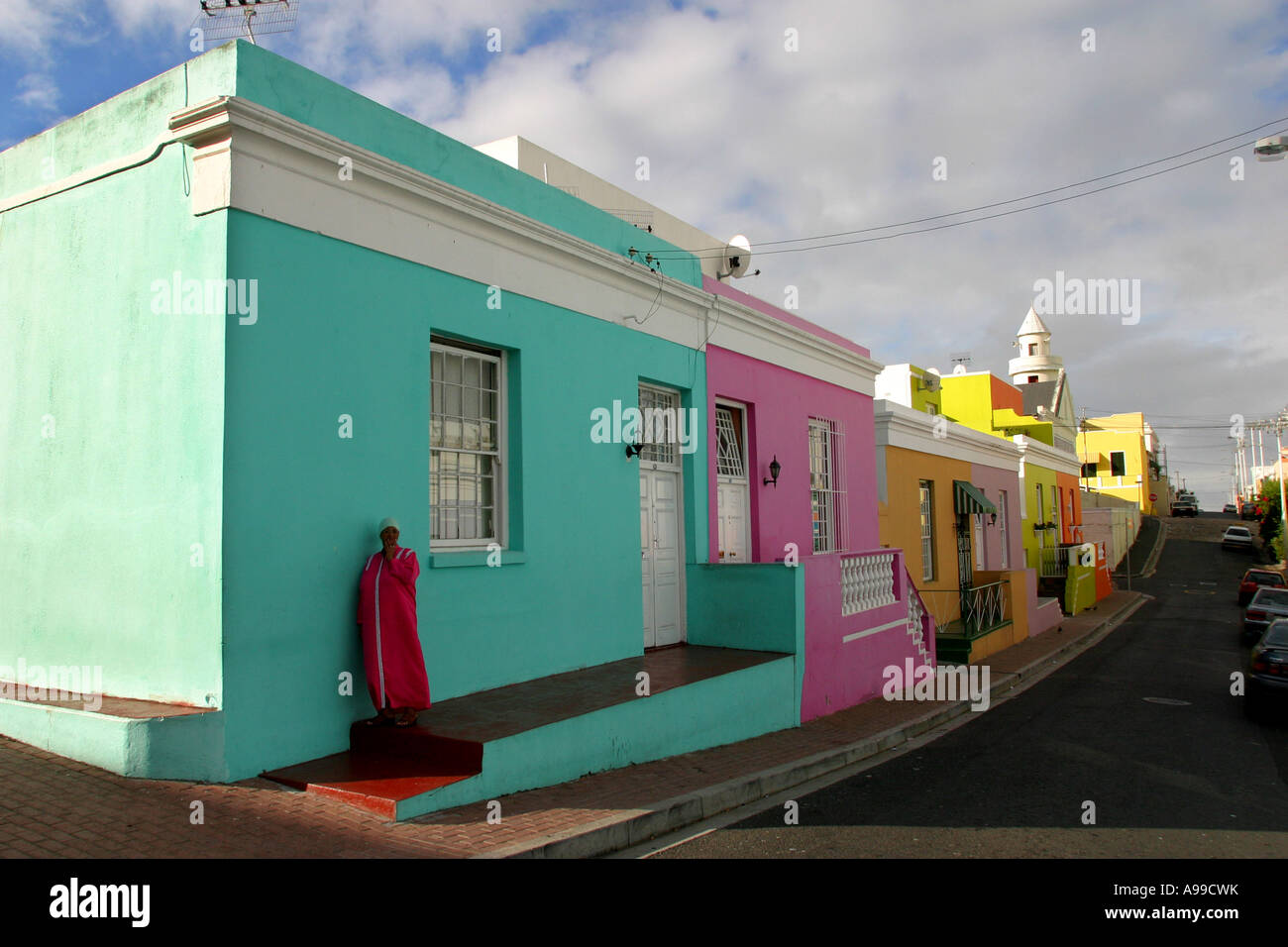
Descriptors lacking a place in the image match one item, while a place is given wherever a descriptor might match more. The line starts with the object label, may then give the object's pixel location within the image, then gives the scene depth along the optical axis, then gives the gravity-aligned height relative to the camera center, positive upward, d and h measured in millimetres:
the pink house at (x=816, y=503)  10945 +341
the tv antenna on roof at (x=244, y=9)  7371 +4484
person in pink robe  6117 -753
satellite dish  13578 +4221
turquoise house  5723 +685
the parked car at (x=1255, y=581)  26484 -1955
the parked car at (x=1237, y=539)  47375 -1146
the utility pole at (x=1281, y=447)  42522 +3568
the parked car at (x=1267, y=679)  11023 -2058
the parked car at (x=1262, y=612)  19797 -2166
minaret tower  55219 +10525
